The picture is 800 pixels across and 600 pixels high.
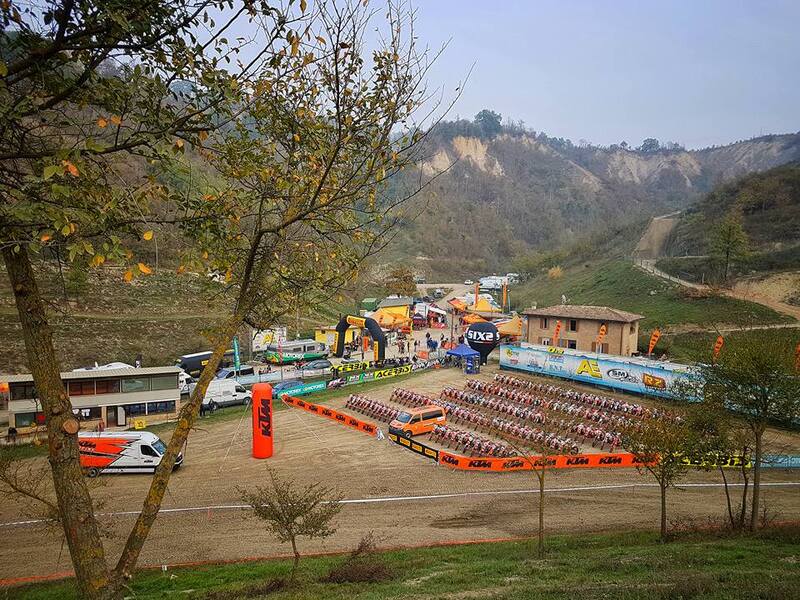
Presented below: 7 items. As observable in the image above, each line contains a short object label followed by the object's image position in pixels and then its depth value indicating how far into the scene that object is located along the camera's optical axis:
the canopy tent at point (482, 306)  54.09
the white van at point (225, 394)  26.91
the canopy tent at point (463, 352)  32.55
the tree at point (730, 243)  46.74
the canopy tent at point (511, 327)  41.72
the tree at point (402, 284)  67.50
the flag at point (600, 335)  33.03
